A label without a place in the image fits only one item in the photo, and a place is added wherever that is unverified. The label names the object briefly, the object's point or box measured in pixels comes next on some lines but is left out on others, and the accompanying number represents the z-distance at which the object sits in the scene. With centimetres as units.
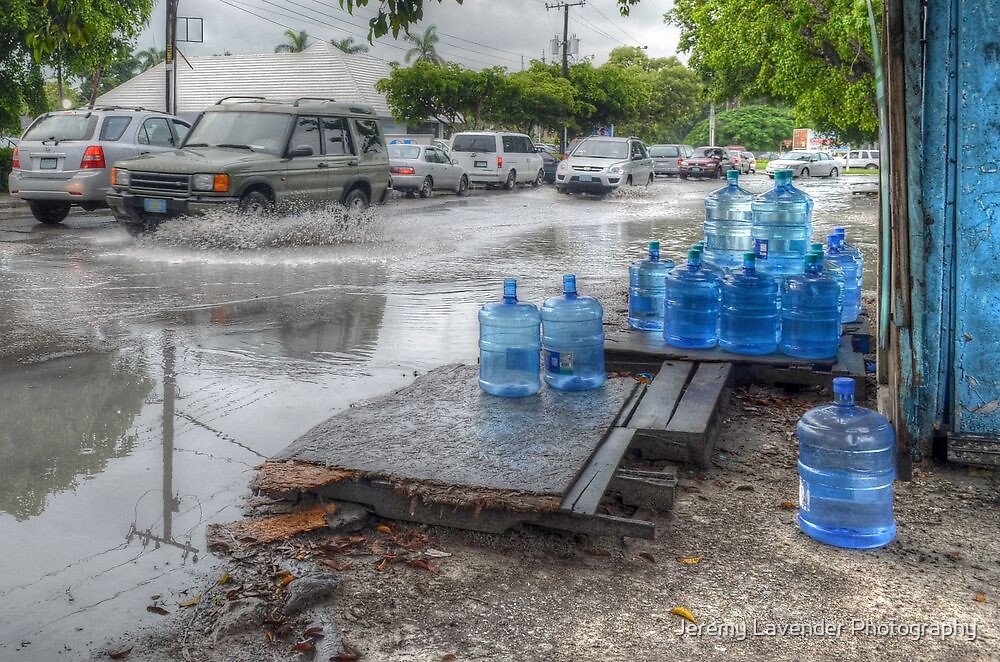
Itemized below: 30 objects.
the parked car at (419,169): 2719
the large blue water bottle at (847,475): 411
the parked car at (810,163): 5131
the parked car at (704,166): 4731
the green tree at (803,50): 1852
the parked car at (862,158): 6700
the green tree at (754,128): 9588
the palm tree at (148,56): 9699
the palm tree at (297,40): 7512
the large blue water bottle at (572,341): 565
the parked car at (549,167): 3878
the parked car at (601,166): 2914
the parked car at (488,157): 3173
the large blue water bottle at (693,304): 650
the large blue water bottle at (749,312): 634
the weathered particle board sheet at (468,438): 424
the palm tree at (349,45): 7469
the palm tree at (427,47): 7738
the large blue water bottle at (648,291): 727
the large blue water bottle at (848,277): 749
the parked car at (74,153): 1658
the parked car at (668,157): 4841
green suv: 1366
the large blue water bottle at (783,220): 755
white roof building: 5441
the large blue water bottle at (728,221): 816
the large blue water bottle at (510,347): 563
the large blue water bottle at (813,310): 625
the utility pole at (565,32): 5423
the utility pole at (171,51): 2902
